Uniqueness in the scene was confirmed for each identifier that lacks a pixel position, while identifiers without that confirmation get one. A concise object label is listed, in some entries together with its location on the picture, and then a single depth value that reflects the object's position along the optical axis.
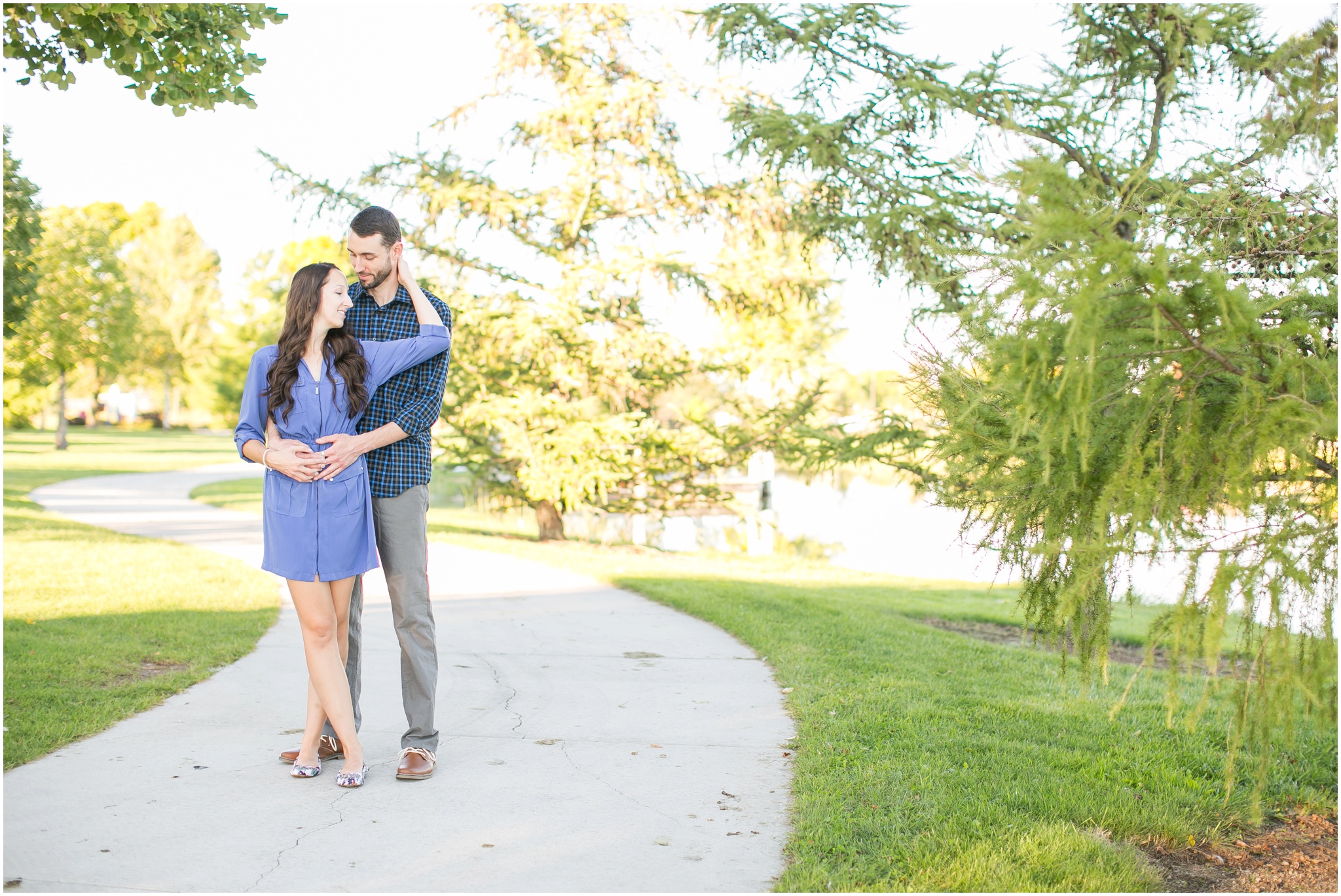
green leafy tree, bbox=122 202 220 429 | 57.03
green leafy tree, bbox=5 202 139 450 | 27.30
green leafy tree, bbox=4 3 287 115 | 4.61
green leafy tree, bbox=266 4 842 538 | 12.84
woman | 3.93
